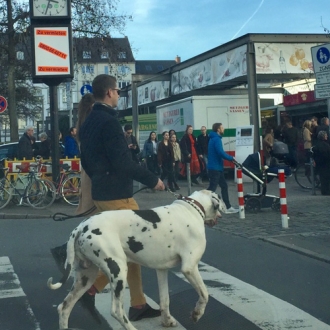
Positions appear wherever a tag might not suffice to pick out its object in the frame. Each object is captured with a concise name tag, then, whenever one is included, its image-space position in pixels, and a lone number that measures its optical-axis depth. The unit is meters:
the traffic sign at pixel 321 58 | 11.66
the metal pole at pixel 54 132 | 16.97
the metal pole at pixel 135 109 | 25.87
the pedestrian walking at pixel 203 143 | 21.88
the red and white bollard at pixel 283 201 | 11.41
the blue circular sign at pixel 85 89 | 21.62
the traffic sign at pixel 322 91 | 11.63
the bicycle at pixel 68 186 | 16.92
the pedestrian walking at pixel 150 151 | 21.67
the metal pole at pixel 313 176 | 16.93
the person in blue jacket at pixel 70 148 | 18.55
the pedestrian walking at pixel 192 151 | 20.83
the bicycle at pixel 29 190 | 16.52
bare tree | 25.34
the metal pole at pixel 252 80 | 18.97
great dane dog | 5.00
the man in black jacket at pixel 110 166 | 5.52
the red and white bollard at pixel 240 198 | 12.89
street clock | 16.72
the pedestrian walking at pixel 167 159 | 19.89
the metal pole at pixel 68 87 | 27.97
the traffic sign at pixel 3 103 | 22.81
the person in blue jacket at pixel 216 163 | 13.84
